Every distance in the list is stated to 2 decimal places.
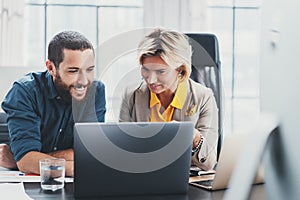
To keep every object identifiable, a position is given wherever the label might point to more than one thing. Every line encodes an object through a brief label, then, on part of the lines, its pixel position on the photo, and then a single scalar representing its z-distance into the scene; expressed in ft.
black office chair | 12.09
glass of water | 8.60
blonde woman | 10.51
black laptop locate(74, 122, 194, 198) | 7.90
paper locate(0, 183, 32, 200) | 8.14
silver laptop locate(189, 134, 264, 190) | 8.24
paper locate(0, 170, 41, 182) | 9.20
